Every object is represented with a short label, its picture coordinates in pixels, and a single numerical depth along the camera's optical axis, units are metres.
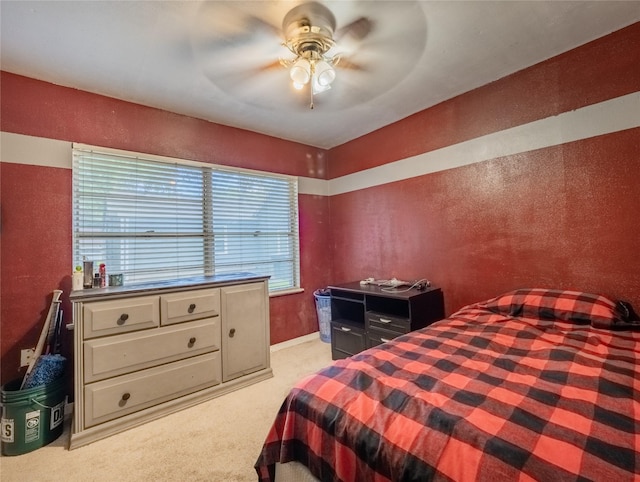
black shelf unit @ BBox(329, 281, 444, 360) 2.55
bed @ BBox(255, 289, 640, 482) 0.78
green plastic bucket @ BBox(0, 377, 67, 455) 1.78
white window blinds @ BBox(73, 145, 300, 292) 2.43
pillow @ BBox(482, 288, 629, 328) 1.73
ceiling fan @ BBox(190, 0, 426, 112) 1.62
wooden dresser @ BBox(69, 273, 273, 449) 1.91
